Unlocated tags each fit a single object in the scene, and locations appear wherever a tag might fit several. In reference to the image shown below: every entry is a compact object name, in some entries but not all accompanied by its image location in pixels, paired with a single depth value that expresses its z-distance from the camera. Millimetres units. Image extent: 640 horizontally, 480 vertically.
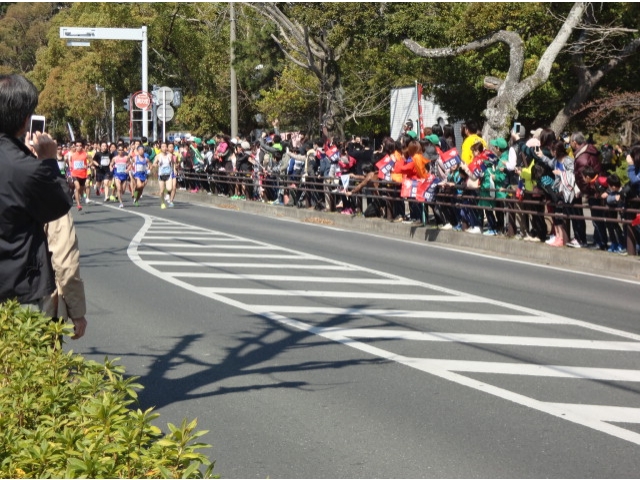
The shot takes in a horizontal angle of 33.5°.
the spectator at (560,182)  17297
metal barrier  16703
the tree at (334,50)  30109
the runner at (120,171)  33906
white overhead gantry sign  44844
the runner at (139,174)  33375
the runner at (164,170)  31641
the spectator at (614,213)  16547
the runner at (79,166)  30766
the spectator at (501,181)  18969
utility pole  39719
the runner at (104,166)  35375
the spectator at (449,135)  21203
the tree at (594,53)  27516
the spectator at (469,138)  20164
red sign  44188
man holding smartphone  5172
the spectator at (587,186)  17141
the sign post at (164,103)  40250
